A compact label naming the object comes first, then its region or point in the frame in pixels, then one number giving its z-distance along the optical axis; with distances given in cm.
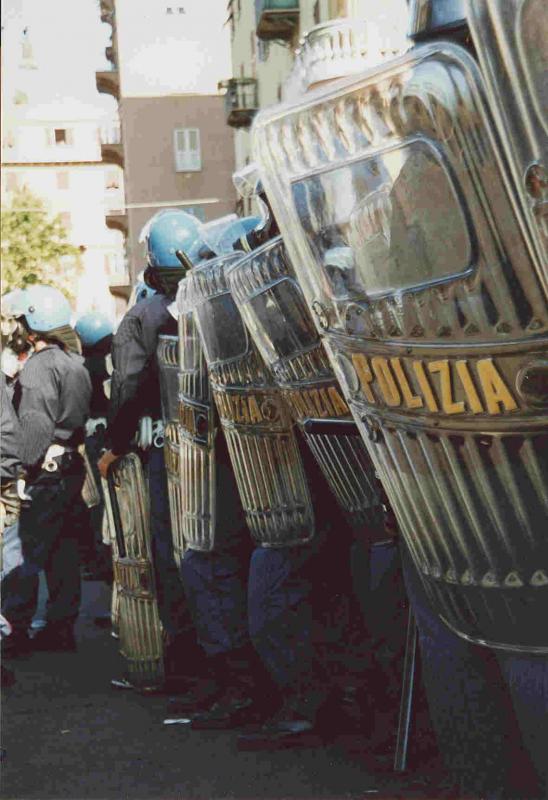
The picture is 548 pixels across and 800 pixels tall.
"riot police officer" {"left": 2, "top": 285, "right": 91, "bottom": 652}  788
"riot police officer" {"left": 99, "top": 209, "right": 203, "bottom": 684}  607
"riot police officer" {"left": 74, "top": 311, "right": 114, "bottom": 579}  887
